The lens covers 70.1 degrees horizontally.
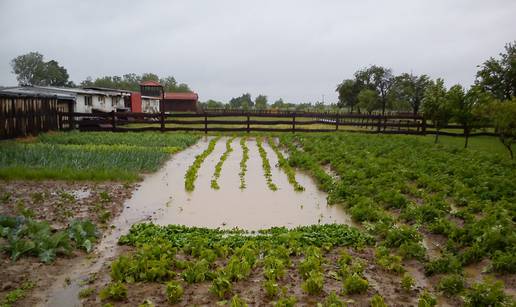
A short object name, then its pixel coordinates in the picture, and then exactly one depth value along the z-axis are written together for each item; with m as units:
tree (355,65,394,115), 44.66
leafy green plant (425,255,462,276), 5.30
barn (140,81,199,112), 59.59
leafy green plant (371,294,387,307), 4.27
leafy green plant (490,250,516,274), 5.20
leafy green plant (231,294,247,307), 4.20
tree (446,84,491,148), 18.64
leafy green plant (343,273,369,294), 4.73
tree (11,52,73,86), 90.50
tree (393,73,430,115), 39.44
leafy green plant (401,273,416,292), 4.86
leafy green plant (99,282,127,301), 4.46
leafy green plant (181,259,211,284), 4.96
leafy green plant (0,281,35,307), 4.38
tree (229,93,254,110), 96.50
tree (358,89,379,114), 40.53
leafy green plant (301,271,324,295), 4.70
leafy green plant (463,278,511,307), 4.27
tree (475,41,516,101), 31.58
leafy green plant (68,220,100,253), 6.15
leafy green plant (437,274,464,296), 4.75
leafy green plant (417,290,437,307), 4.27
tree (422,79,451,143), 19.83
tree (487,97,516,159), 14.35
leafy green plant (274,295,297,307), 4.18
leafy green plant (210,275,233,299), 4.62
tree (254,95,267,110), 88.80
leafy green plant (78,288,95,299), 4.62
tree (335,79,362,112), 48.59
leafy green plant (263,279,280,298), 4.59
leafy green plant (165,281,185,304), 4.46
